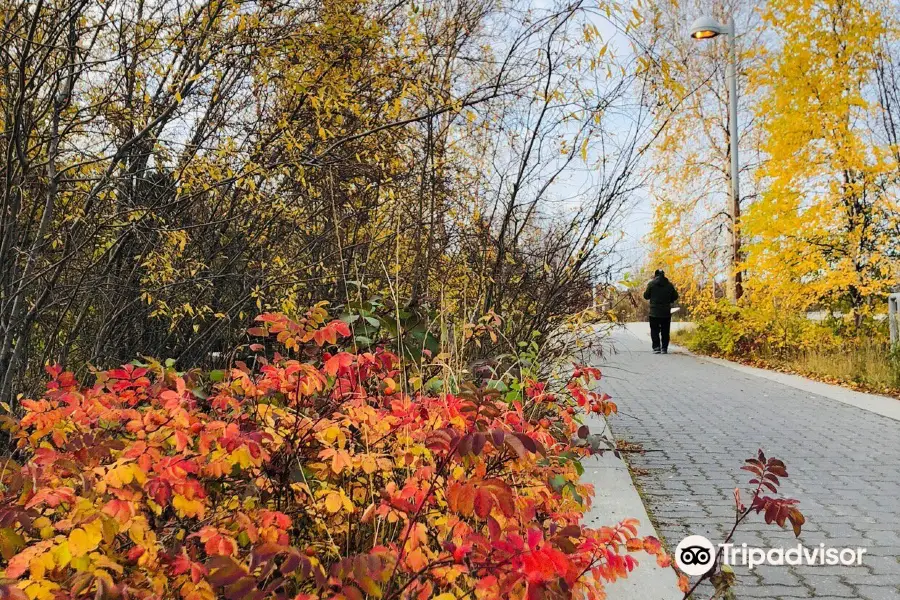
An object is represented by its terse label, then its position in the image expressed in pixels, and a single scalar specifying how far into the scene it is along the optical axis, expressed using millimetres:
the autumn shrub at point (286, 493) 1365
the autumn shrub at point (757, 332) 10984
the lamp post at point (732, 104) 11273
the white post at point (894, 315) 9227
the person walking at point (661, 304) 13688
